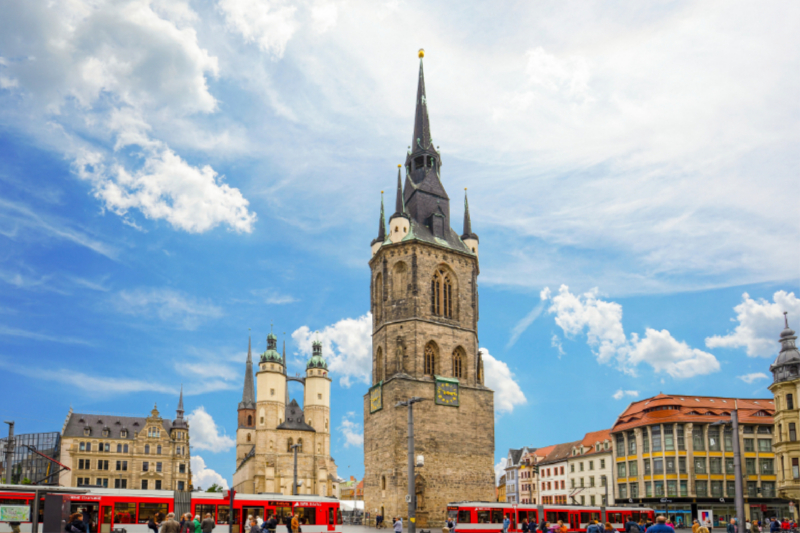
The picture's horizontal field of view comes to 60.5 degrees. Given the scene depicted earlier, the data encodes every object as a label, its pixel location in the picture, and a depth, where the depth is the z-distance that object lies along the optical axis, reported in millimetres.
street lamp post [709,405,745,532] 25717
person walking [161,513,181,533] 18422
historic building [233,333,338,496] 100250
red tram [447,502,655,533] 39312
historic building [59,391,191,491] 89125
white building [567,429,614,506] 79500
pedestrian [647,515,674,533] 13380
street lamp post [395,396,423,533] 27844
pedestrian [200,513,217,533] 24500
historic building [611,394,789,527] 65625
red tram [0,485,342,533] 28984
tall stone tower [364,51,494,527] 54688
